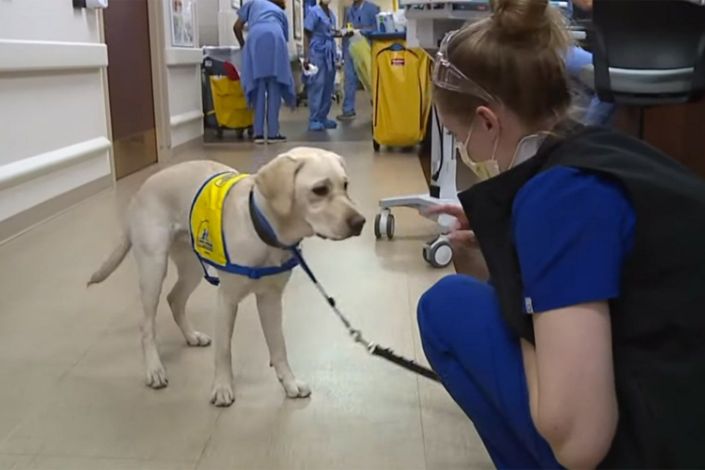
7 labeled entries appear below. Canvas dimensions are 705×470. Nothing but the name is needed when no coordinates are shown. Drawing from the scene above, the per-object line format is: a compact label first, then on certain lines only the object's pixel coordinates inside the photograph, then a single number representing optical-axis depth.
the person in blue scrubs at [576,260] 0.79
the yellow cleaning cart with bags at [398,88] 5.27
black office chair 2.12
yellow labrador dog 1.56
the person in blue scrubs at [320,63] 7.36
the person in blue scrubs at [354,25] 8.47
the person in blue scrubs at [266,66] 6.12
